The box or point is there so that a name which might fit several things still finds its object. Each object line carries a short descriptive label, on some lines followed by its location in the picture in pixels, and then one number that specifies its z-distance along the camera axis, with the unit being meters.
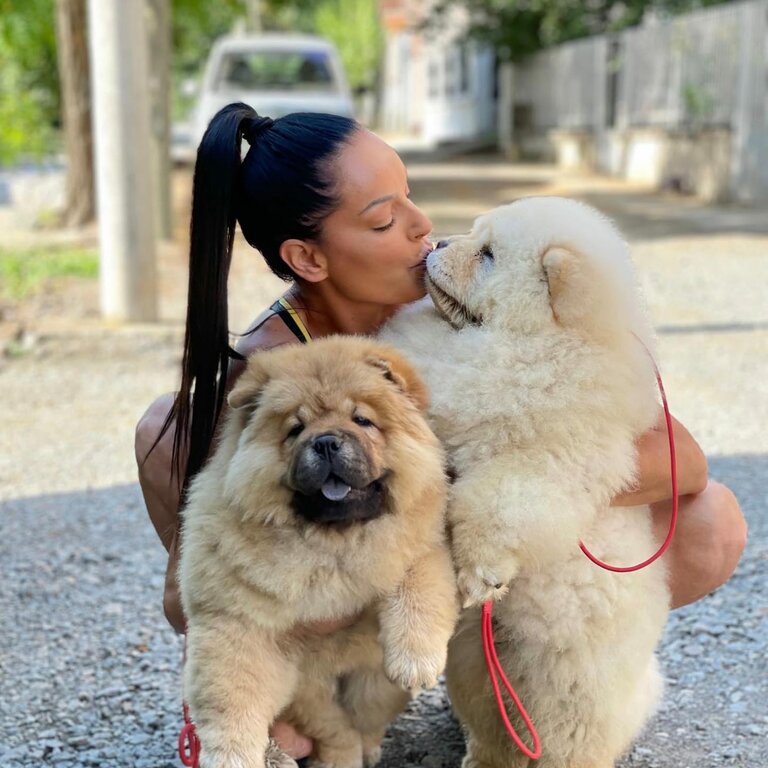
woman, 2.68
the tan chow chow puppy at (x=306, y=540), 2.20
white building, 30.80
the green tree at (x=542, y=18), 23.31
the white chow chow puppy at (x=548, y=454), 2.29
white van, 14.70
